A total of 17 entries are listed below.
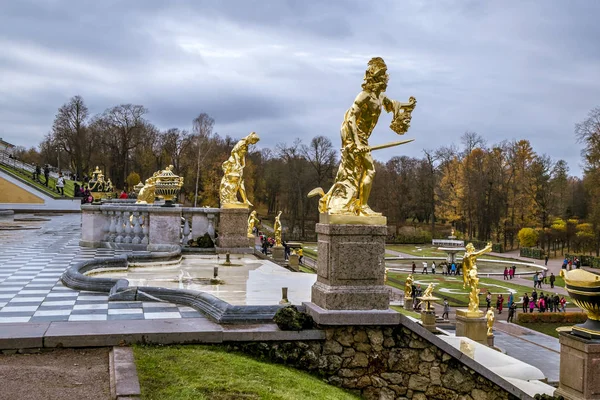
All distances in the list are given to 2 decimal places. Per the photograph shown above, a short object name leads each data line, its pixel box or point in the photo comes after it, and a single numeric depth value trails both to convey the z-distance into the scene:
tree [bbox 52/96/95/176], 63.22
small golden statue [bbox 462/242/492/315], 20.02
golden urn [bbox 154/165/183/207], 16.88
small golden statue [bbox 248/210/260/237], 20.35
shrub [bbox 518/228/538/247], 54.69
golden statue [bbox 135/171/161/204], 19.61
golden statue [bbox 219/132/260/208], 16.73
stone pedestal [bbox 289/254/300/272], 23.10
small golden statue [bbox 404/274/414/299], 27.67
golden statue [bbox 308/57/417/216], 7.79
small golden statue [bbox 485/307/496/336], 20.48
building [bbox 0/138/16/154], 84.92
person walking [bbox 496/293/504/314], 29.77
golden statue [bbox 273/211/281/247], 25.71
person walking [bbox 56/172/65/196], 47.16
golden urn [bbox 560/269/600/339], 7.32
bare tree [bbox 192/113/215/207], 56.69
